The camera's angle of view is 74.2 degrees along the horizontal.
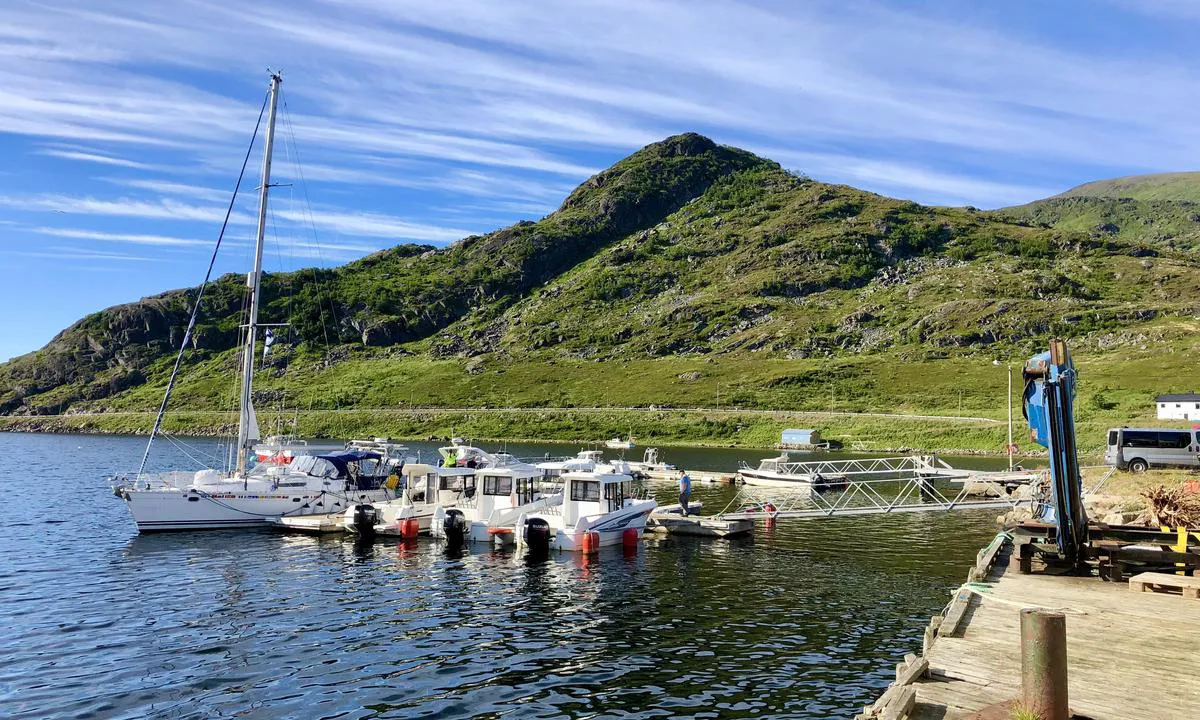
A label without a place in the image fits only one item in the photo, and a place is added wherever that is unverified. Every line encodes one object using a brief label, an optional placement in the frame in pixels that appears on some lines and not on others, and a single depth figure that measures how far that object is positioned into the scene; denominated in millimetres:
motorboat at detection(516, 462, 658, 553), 44031
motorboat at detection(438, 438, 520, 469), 67812
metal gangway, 50375
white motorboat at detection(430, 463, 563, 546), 46469
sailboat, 49688
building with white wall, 111188
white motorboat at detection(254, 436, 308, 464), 64312
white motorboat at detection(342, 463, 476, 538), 48750
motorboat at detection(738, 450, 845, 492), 80812
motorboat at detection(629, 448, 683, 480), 89375
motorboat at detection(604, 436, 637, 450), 140875
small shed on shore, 135250
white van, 59375
